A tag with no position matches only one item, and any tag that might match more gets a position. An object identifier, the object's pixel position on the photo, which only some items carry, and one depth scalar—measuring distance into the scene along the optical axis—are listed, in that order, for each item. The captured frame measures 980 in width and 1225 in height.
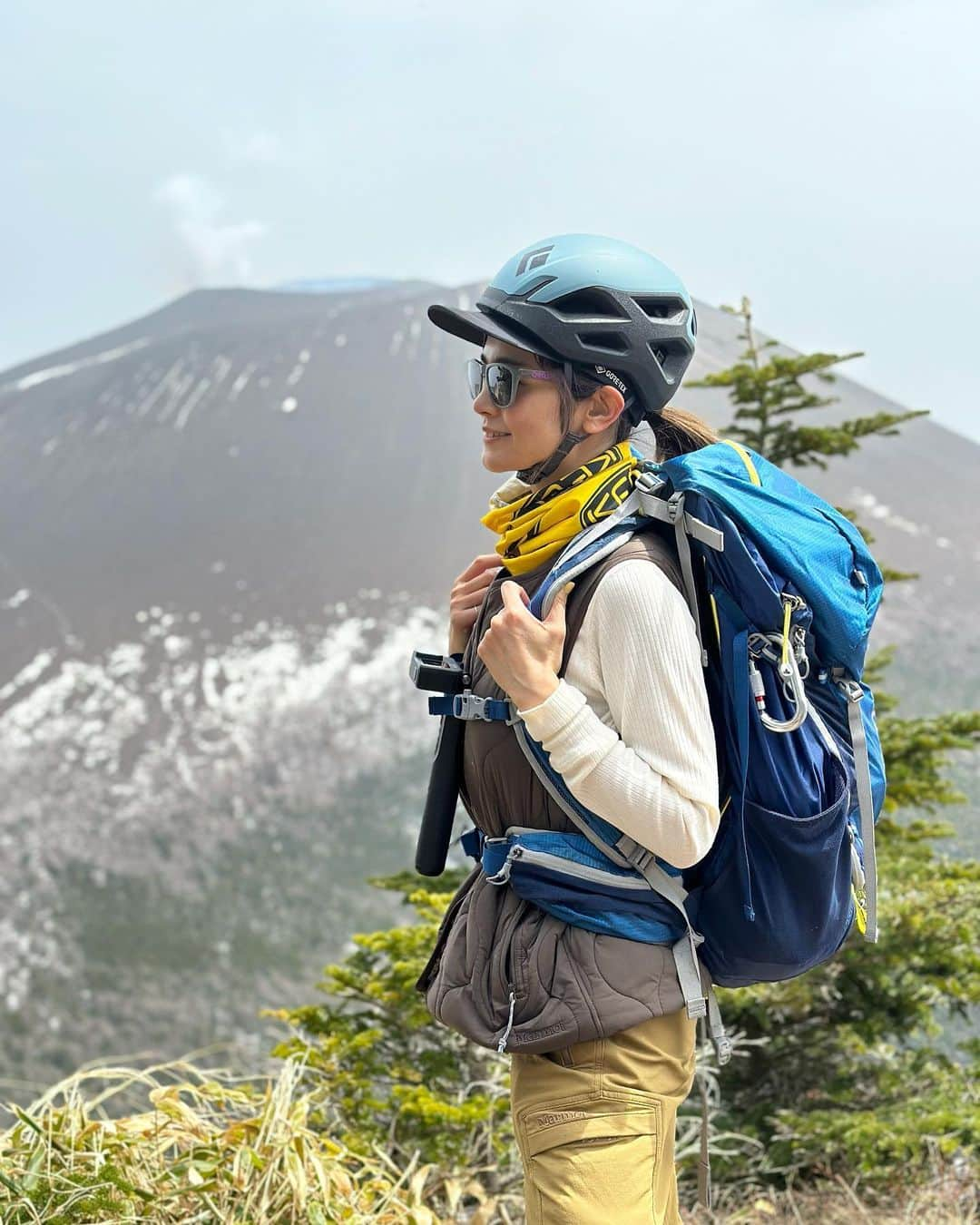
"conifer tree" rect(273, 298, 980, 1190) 3.93
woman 1.61
